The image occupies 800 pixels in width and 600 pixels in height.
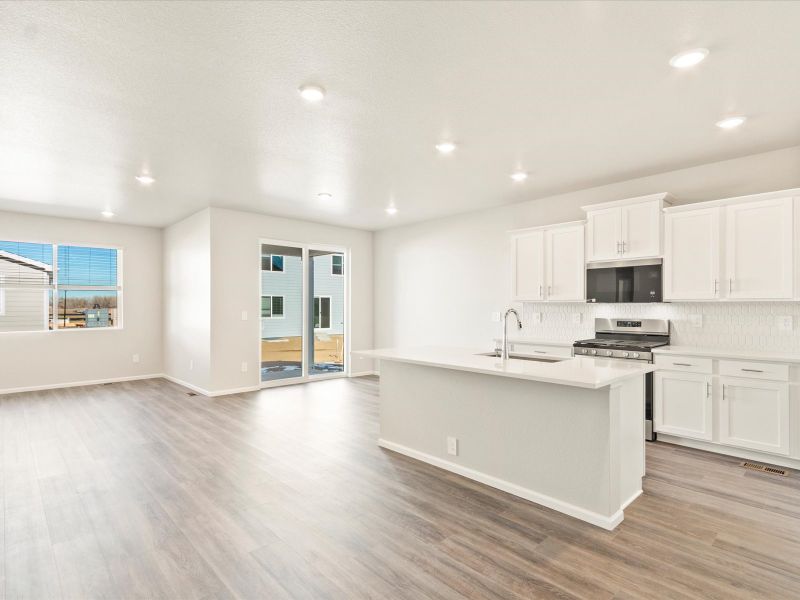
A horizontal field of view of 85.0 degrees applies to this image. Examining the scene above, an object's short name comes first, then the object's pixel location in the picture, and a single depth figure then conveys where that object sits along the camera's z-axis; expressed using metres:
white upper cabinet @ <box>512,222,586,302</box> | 4.91
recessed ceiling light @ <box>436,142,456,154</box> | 3.68
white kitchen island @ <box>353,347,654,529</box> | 2.60
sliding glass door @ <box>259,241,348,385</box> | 6.82
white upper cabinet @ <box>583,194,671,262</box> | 4.26
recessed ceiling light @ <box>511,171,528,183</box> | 4.52
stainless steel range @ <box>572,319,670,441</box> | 4.18
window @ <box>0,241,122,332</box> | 6.39
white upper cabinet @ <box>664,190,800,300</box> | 3.58
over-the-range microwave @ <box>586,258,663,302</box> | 4.36
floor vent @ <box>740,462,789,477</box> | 3.43
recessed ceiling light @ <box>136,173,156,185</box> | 4.57
